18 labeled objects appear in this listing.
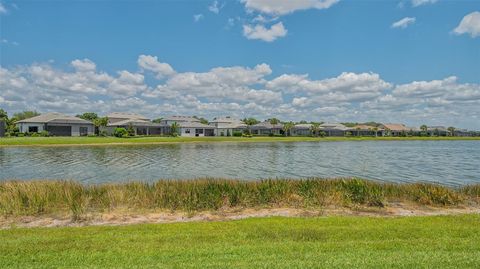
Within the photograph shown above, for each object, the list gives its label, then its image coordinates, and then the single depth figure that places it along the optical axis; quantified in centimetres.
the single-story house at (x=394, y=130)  12119
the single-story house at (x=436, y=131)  13212
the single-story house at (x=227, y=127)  9089
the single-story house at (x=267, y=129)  9822
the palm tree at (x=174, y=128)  7728
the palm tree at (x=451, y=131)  13769
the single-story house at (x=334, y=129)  10799
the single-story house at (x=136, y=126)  7394
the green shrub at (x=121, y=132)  6456
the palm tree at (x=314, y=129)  10016
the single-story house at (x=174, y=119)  9225
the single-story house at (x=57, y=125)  6506
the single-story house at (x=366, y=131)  11522
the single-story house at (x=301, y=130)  10306
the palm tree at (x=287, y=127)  9776
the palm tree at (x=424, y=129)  12900
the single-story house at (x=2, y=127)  6062
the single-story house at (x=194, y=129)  8281
